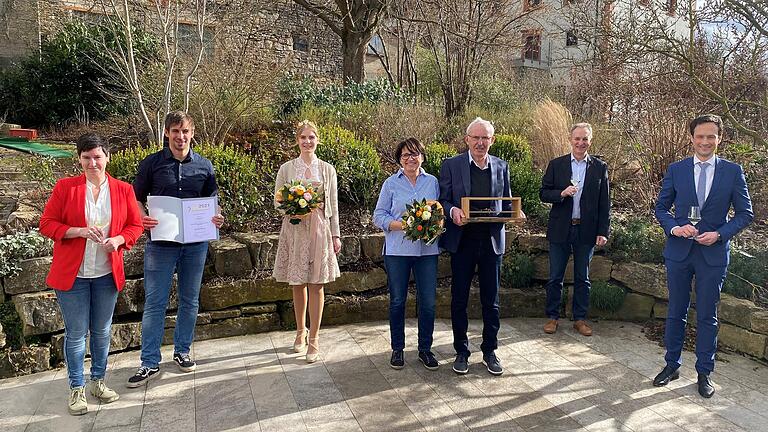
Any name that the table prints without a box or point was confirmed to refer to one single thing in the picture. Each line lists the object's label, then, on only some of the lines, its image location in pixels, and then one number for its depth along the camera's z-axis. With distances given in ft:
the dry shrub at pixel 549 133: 25.16
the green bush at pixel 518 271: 18.60
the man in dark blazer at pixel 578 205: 15.84
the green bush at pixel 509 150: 24.59
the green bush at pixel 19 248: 13.83
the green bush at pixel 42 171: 18.92
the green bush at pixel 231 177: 17.90
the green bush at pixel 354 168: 20.26
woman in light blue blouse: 13.32
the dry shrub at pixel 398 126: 25.86
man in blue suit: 12.37
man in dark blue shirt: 12.67
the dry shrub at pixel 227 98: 25.44
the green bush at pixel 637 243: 18.35
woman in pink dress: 13.87
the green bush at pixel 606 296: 17.87
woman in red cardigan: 10.92
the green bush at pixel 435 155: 21.68
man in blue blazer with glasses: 13.14
